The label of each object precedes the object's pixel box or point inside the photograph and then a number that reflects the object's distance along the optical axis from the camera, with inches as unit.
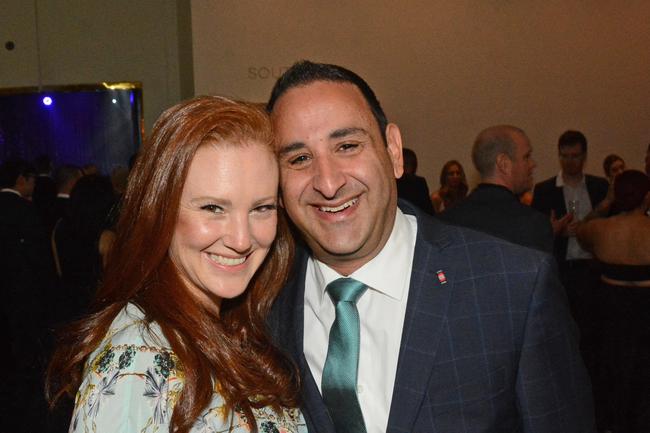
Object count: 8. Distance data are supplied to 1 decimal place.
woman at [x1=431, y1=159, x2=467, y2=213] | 255.0
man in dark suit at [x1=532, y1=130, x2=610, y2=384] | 178.7
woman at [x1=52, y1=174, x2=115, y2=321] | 177.5
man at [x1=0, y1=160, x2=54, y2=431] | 197.3
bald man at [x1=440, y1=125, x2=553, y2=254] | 146.1
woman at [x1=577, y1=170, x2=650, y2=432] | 167.2
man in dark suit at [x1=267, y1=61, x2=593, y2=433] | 64.1
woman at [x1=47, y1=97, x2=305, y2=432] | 56.0
